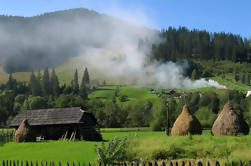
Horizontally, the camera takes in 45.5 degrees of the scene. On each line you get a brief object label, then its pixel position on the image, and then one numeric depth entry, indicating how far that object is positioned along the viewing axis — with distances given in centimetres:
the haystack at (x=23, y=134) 3656
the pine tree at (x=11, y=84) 17862
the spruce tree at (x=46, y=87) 16492
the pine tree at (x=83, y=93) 15118
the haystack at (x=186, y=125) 3123
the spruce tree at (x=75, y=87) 16738
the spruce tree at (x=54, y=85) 16475
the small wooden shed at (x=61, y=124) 4019
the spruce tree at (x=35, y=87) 16375
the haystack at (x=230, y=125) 2931
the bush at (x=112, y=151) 1653
